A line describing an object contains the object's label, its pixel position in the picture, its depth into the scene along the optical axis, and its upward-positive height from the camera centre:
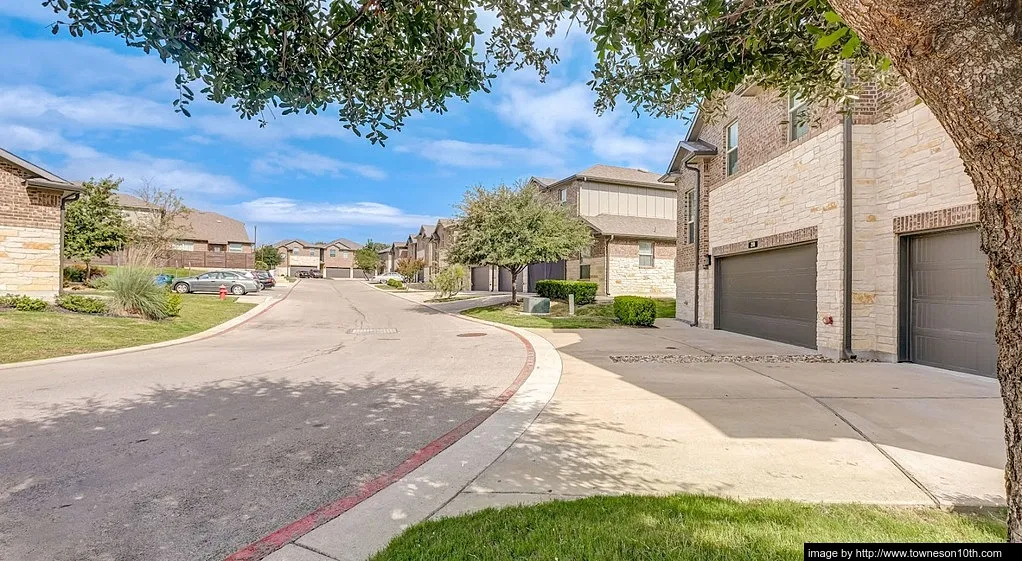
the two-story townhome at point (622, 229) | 28.64 +3.46
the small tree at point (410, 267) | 55.84 +1.86
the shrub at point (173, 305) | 15.84 -0.83
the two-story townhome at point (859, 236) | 7.89 +1.05
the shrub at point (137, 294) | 15.00 -0.46
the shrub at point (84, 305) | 15.02 -0.82
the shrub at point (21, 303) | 14.25 -0.75
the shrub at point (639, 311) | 16.09 -0.84
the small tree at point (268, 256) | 82.44 +4.28
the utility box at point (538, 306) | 21.05 -0.93
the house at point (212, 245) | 59.66 +4.58
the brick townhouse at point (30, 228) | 15.55 +1.66
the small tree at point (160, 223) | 35.38 +4.28
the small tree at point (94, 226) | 28.91 +3.23
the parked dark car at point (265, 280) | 40.88 +0.09
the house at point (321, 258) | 96.25 +4.86
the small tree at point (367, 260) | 89.25 +4.14
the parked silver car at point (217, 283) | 30.01 -0.18
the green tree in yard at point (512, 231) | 20.69 +2.35
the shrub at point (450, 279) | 29.20 +0.26
